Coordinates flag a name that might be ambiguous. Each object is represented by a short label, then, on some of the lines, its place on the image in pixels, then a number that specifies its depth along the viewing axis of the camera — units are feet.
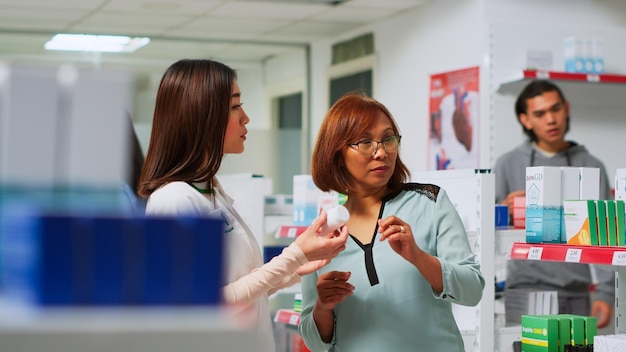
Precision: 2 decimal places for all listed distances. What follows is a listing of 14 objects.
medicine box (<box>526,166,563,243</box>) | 9.64
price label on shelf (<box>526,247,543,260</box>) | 9.39
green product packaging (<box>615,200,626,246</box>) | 9.30
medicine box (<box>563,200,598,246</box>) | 9.25
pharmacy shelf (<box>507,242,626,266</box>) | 8.62
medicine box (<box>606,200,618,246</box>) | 9.25
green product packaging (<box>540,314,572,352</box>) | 9.39
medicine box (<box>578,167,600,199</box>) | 9.86
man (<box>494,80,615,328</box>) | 15.98
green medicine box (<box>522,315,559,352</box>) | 9.30
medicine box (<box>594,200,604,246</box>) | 9.24
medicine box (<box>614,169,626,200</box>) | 9.48
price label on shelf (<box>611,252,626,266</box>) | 8.49
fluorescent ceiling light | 26.02
